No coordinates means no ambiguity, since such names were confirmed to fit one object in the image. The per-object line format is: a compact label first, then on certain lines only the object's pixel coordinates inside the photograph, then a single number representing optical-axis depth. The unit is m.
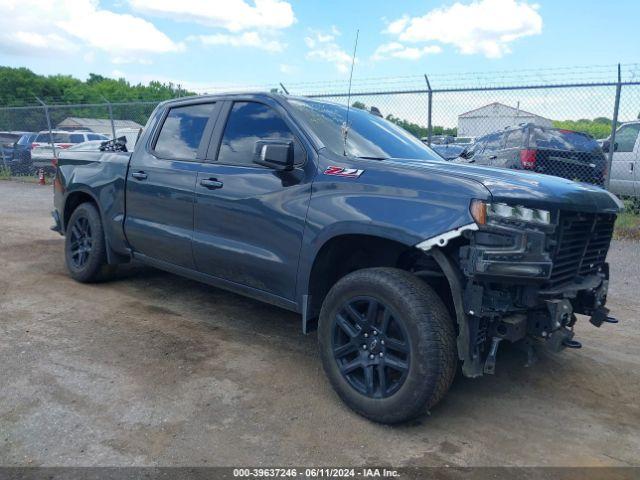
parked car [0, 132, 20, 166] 19.42
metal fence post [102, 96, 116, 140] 15.48
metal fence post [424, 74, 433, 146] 9.79
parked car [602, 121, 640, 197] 9.96
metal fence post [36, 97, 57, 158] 16.96
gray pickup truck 2.94
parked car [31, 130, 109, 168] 17.91
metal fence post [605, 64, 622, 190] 8.46
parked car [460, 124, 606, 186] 9.23
